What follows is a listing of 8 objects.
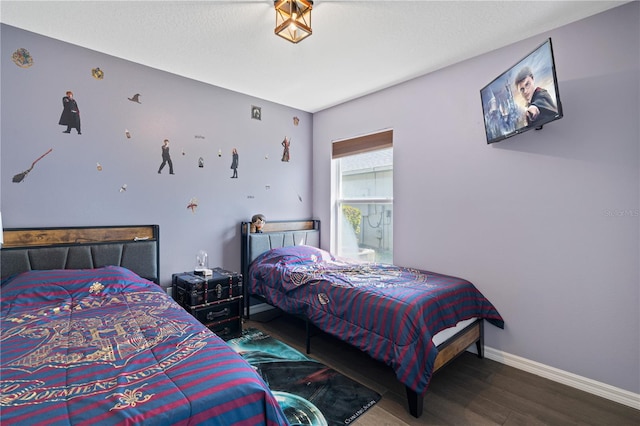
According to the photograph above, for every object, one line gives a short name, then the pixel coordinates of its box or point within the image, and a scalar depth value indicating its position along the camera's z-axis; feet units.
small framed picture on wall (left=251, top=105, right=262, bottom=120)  12.54
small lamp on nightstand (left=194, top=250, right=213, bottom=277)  11.00
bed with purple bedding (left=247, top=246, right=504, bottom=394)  6.57
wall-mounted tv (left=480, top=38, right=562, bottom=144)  6.38
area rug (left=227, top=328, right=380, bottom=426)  6.33
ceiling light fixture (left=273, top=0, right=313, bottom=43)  6.51
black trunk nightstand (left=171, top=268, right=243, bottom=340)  9.41
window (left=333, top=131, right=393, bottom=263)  11.94
